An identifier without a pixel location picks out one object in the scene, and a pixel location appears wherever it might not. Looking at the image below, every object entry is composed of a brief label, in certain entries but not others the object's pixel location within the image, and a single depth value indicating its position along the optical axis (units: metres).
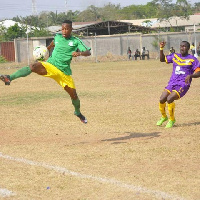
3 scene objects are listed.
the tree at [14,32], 59.83
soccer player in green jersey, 9.47
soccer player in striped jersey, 10.88
